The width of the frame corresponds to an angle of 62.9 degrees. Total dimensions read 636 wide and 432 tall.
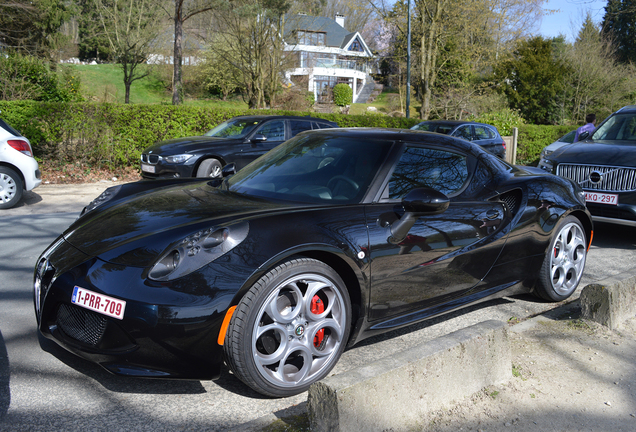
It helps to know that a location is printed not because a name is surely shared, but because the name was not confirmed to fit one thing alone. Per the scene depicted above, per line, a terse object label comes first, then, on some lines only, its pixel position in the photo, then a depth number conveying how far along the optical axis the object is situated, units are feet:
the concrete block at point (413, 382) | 7.03
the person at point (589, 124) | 40.37
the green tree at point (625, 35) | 182.91
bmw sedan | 33.22
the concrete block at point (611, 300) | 12.41
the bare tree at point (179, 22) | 71.77
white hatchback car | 27.40
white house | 212.84
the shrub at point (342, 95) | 189.26
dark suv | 20.58
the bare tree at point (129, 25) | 100.01
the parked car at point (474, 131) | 45.11
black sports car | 8.20
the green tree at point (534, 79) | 116.06
